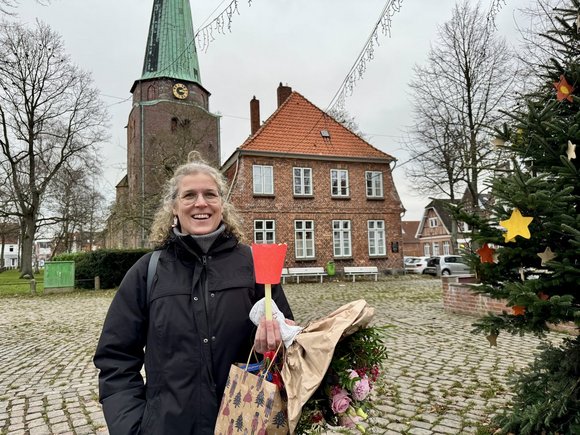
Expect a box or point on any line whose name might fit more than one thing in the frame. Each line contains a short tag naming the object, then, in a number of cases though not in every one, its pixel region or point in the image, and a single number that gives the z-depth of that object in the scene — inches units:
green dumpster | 772.8
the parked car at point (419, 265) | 1191.2
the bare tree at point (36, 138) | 925.8
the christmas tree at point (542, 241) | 102.1
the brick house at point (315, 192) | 882.1
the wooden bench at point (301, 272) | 853.8
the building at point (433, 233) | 2091.5
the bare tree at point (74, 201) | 1088.8
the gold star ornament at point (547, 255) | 105.4
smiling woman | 73.7
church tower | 1203.2
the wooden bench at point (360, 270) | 902.4
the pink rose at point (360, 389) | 67.5
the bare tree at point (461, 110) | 671.1
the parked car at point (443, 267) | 1085.6
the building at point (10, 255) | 3661.4
